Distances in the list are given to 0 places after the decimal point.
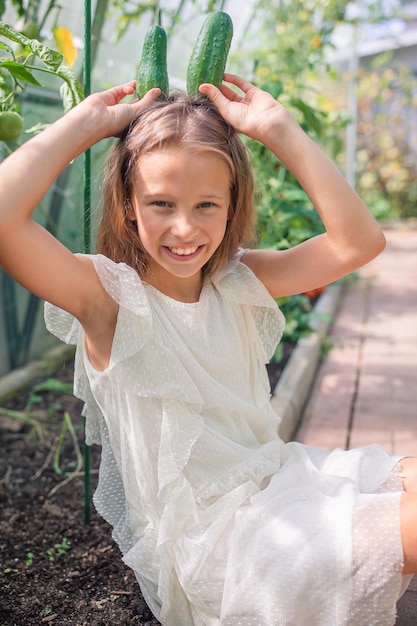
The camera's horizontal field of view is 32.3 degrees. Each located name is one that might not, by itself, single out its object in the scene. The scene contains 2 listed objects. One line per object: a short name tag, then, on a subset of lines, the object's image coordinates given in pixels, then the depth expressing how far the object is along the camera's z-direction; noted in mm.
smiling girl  1389
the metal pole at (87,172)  1778
